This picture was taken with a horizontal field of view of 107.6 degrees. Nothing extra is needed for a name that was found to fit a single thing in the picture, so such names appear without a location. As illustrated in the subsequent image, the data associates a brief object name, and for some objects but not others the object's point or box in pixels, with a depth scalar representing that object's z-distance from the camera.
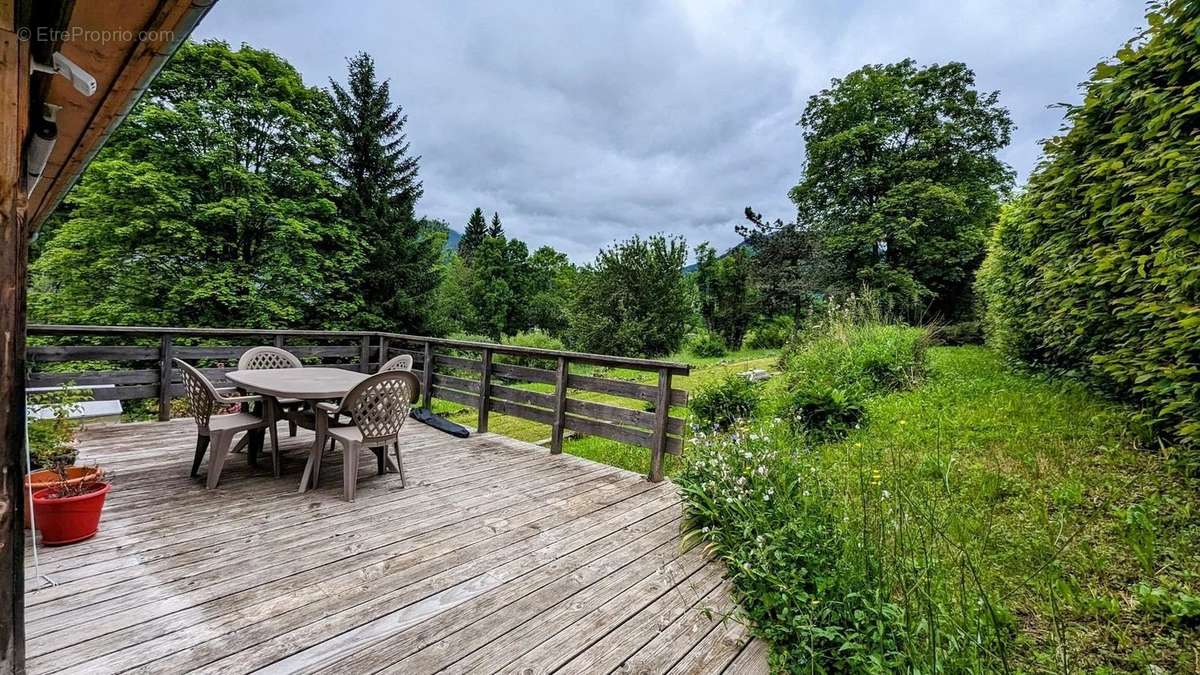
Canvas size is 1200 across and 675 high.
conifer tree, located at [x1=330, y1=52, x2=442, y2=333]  12.15
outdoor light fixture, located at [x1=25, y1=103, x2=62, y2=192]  1.51
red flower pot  2.06
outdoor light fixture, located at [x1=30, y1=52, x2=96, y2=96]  1.17
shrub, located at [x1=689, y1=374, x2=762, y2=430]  5.03
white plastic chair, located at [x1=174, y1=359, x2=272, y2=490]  2.80
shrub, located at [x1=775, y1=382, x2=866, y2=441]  3.85
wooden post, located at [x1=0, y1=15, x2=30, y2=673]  1.04
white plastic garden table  2.84
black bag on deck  4.56
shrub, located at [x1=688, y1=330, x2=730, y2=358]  15.04
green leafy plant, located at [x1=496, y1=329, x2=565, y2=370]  13.68
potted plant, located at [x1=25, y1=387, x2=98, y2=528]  2.26
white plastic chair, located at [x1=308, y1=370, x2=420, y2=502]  2.80
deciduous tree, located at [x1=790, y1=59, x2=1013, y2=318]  12.66
